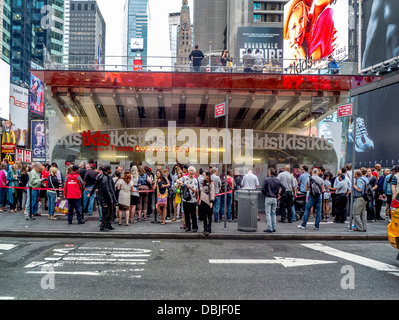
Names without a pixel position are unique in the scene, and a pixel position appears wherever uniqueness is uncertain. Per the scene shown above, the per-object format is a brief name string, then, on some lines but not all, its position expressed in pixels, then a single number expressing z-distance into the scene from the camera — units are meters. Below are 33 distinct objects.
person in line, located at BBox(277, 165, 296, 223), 12.54
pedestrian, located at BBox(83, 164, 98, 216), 13.00
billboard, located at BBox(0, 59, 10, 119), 39.31
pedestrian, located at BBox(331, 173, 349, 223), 12.62
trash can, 10.59
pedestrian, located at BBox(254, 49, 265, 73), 18.45
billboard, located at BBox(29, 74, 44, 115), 54.00
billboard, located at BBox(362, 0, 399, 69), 29.20
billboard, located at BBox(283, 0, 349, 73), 34.78
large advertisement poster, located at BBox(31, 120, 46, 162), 38.28
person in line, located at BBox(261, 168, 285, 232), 10.55
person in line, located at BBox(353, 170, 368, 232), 10.66
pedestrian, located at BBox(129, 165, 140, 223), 11.95
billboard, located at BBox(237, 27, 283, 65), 69.38
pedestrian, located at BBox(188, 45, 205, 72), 18.64
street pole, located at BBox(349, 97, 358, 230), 10.52
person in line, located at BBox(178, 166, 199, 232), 10.15
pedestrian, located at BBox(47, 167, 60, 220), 11.99
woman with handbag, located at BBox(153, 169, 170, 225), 11.80
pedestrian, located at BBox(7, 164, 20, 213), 14.04
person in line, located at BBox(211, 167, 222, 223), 12.54
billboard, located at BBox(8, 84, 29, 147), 52.03
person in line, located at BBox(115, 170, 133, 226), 11.28
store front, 18.42
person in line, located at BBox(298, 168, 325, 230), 10.77
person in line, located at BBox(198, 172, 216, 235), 10.05
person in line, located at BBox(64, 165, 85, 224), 11.17
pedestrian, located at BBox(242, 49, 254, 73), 18.36
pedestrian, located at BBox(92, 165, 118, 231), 10.35
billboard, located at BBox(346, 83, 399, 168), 28.72
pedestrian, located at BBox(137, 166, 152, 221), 12.65
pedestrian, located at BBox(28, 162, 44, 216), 12.40
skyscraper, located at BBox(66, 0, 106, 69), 181.75
